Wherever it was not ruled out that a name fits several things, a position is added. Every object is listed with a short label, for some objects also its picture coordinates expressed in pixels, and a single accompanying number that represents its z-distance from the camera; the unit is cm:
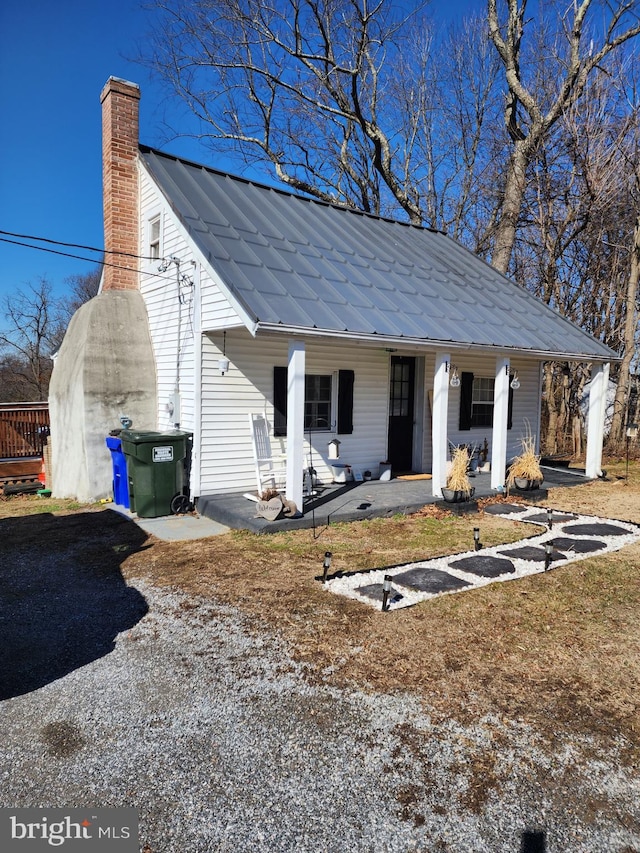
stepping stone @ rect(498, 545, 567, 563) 613
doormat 1060
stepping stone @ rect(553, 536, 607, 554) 650
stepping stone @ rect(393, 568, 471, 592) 520
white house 789
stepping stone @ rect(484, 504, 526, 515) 848
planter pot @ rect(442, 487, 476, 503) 844
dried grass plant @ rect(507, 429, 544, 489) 948
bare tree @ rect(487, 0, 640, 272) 1565
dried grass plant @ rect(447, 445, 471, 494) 850
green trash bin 794
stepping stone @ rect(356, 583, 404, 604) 491
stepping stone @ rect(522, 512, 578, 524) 794
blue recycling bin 859
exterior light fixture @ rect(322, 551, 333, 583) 517
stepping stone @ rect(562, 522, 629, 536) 726
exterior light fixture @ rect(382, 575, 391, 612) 457
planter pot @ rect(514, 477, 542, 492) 941
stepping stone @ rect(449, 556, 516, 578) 563
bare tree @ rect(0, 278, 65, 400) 2820
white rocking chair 857
